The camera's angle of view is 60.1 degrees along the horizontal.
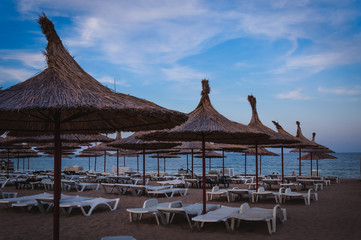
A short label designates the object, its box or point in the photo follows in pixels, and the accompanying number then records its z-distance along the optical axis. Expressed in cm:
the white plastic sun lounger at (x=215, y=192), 1026
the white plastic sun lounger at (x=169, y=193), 1097
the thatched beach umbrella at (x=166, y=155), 2482
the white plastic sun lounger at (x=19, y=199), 796
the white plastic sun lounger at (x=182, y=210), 630
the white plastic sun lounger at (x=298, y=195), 920
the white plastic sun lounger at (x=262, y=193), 940
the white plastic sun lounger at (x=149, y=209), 659
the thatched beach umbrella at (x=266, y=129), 1022
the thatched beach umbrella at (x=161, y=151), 1834
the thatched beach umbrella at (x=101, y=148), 1684
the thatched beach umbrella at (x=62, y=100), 362
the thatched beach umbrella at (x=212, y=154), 2056
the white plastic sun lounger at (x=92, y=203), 756
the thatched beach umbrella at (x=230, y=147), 1686
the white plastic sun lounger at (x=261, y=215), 579
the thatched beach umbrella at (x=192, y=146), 1581
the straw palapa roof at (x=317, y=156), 2384
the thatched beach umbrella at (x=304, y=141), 1586
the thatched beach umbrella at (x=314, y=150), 2136
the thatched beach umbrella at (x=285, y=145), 1340
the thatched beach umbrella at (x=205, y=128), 680
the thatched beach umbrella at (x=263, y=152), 2238
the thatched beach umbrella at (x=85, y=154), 2605
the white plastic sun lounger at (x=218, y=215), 580
